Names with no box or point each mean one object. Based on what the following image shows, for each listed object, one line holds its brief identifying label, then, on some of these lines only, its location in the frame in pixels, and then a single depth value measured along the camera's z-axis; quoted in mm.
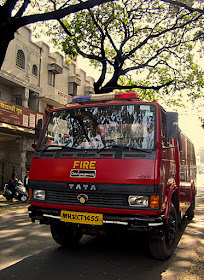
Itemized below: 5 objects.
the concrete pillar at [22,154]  18281
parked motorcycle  12175
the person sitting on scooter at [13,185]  12358
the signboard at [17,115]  15781
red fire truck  3607
